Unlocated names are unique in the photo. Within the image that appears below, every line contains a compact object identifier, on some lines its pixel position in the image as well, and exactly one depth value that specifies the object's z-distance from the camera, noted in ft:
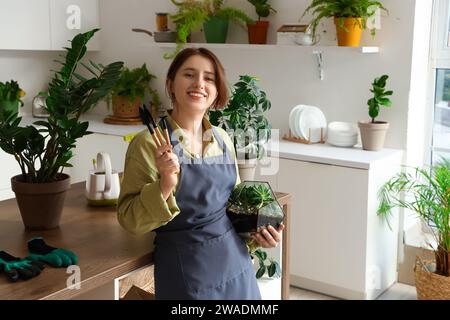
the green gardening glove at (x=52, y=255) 5.55
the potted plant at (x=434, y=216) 10.32
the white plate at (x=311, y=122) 12.34
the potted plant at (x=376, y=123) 11.38
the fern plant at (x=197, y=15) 13.11
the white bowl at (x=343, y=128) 12.00
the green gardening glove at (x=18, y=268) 5.25
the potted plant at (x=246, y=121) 7.63
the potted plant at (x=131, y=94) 14.78
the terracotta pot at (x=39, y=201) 6.46
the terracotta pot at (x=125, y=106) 14.97
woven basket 10.32
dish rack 12.35
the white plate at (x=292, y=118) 12.46
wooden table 5.13
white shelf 11.48
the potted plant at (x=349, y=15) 11.24
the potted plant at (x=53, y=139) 6.29
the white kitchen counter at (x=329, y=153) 10.78
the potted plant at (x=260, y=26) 12.76
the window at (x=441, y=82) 11.75
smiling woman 5.80
